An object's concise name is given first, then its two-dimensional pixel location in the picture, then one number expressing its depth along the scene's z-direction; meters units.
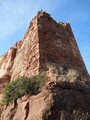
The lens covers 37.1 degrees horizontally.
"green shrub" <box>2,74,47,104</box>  5.99
